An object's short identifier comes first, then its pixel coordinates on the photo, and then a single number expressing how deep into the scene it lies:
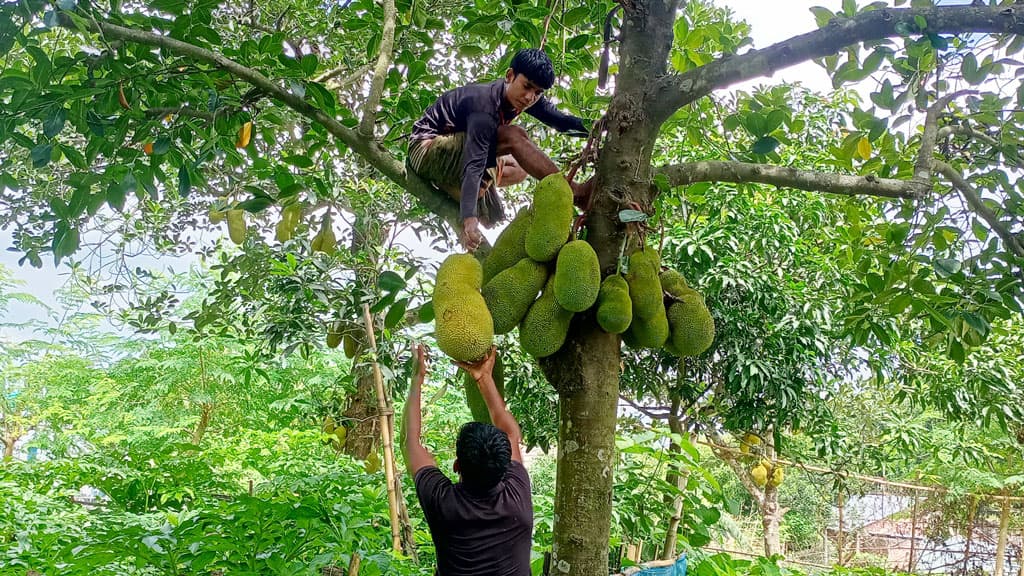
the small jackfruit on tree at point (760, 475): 5.28
